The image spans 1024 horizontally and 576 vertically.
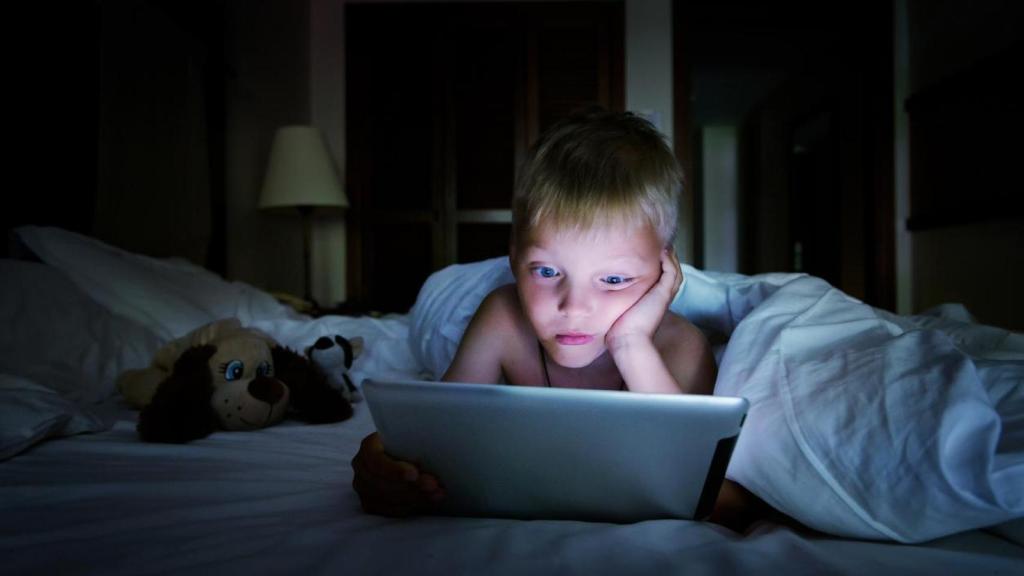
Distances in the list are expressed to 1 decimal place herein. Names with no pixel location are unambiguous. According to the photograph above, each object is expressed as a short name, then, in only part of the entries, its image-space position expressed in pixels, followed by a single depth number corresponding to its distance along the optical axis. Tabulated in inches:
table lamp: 102.4
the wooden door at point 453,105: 124.8
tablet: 17.7
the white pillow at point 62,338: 43.8
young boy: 27.2
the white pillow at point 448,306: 44.0
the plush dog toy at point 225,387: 34.9
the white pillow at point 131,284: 55.0
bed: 17.8
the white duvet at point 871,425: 17.9
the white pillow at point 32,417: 30.3
